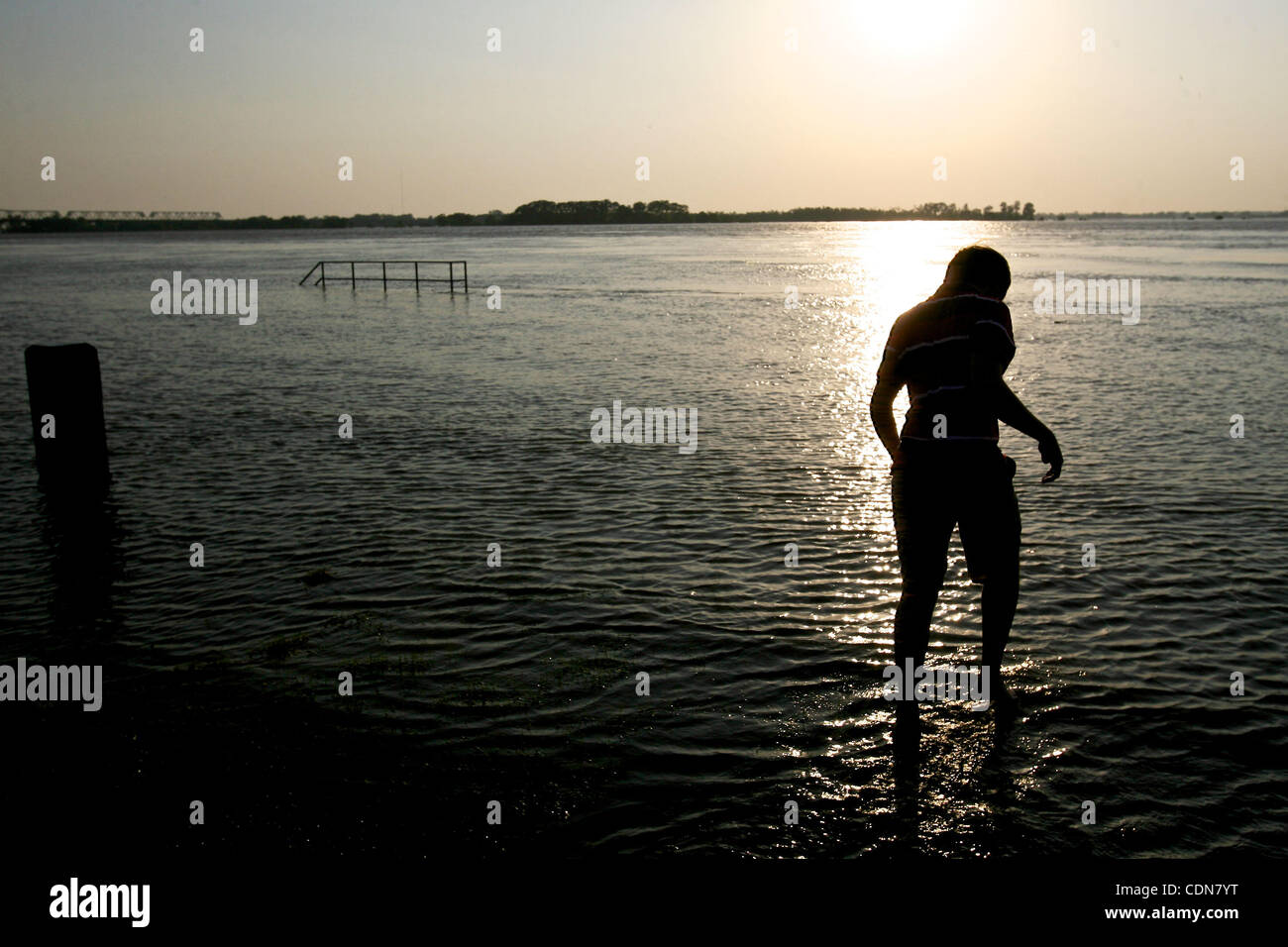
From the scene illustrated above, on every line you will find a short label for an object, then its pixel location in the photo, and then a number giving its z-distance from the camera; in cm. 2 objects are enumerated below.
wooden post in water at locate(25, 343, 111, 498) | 1075
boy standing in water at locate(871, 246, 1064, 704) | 503
